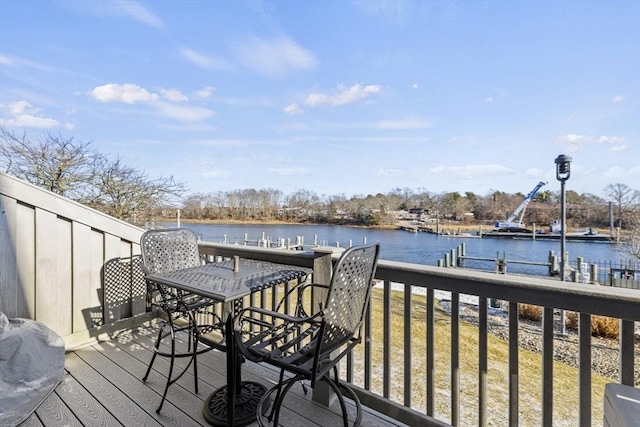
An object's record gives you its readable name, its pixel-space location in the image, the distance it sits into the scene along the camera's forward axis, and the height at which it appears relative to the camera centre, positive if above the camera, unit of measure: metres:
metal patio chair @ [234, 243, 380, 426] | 1.19 -0.52
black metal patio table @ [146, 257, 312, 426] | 1.50 -0.41
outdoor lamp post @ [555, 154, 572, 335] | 5.12 +0.57
